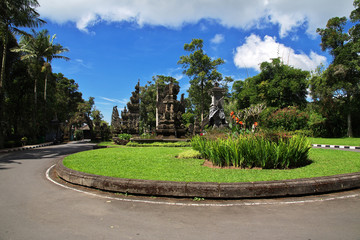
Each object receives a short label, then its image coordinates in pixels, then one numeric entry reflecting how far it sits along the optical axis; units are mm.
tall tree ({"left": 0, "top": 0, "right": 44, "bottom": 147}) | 16188
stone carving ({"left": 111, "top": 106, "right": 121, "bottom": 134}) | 29253
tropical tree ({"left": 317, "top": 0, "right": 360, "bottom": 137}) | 19969
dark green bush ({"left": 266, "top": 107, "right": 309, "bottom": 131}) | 23344
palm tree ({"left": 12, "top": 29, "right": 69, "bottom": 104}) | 24234
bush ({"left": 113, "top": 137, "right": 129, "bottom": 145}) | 18294
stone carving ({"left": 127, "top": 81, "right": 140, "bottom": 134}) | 24500
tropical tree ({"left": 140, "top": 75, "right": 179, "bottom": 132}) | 43022
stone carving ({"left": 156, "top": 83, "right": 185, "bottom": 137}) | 16125
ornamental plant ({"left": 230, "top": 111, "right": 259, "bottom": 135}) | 7605
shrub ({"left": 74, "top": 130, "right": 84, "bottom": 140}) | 43497
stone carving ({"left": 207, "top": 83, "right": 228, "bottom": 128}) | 18219
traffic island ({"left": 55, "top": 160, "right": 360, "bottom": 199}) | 4176
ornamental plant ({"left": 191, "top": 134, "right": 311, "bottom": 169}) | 6012
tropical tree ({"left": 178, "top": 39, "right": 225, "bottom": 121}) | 35031
